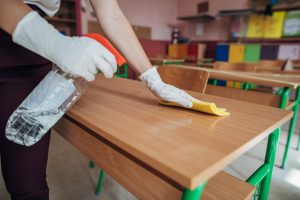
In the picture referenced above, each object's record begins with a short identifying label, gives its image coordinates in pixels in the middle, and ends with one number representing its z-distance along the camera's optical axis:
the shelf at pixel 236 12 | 4.51
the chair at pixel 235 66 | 2.45
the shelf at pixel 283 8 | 4.05
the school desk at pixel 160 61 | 3.63
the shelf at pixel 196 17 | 5.22
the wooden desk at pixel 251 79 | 1.38
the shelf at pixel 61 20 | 4.17
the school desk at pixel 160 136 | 0.38
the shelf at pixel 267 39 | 4.17
